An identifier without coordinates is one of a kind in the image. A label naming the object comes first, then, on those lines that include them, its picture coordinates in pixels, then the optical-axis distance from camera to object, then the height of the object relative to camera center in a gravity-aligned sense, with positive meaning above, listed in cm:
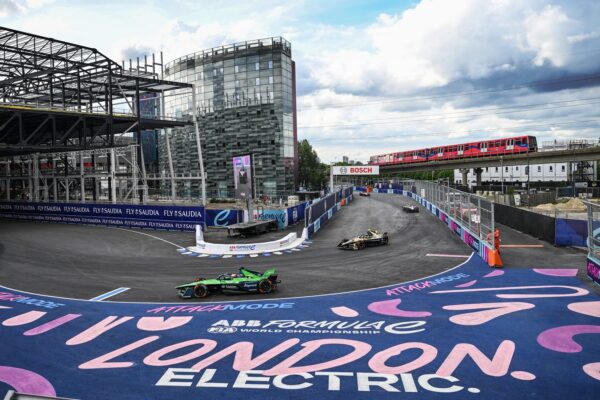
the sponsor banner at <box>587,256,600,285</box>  1677 -367
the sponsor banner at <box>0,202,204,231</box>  3877 -269
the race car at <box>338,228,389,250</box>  2788 -390
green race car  1778 -413
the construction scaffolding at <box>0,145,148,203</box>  5738 +166
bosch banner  7356 +191
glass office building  7875 +1372
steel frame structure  4506 +1292
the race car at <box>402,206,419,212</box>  4906 -325
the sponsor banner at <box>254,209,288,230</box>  3812 -288
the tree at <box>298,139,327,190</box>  11388 +351
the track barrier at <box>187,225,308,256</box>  2816 -418
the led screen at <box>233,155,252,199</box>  3400 +61
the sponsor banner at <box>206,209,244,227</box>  3838 -288
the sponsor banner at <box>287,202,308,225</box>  3956 -288
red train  6994 +516
